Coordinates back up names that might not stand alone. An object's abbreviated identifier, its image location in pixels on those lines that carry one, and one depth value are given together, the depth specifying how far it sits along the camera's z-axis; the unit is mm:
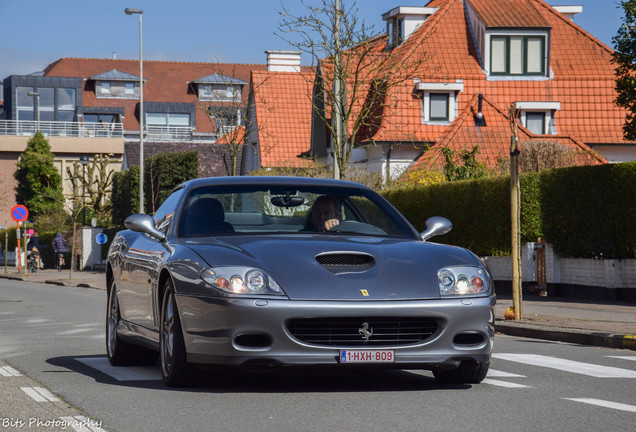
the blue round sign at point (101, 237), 52034
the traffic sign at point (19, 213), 47781
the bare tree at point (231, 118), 36562
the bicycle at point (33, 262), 53906
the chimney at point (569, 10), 53416
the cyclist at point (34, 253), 54188
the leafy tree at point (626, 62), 30234
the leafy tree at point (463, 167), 34156
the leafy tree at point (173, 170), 51969
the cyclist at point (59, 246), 56375
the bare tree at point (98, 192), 67375
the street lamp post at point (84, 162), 56138
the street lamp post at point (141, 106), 47006
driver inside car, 9188
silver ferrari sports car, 7684
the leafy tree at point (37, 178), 86500
